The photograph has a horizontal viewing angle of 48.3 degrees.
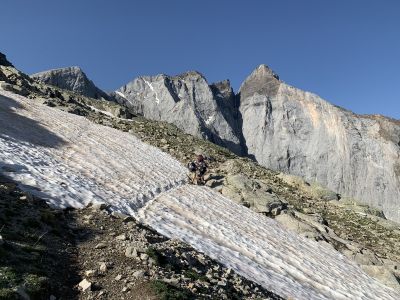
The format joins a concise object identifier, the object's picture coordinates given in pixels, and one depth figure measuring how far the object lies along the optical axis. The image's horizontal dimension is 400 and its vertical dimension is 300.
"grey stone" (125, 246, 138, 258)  15.13
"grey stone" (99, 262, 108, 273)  13.78
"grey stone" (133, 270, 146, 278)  13.56
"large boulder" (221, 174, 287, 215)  34.44
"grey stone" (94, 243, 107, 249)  15.72
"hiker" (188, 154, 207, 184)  36.00
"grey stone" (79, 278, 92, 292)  12.53
